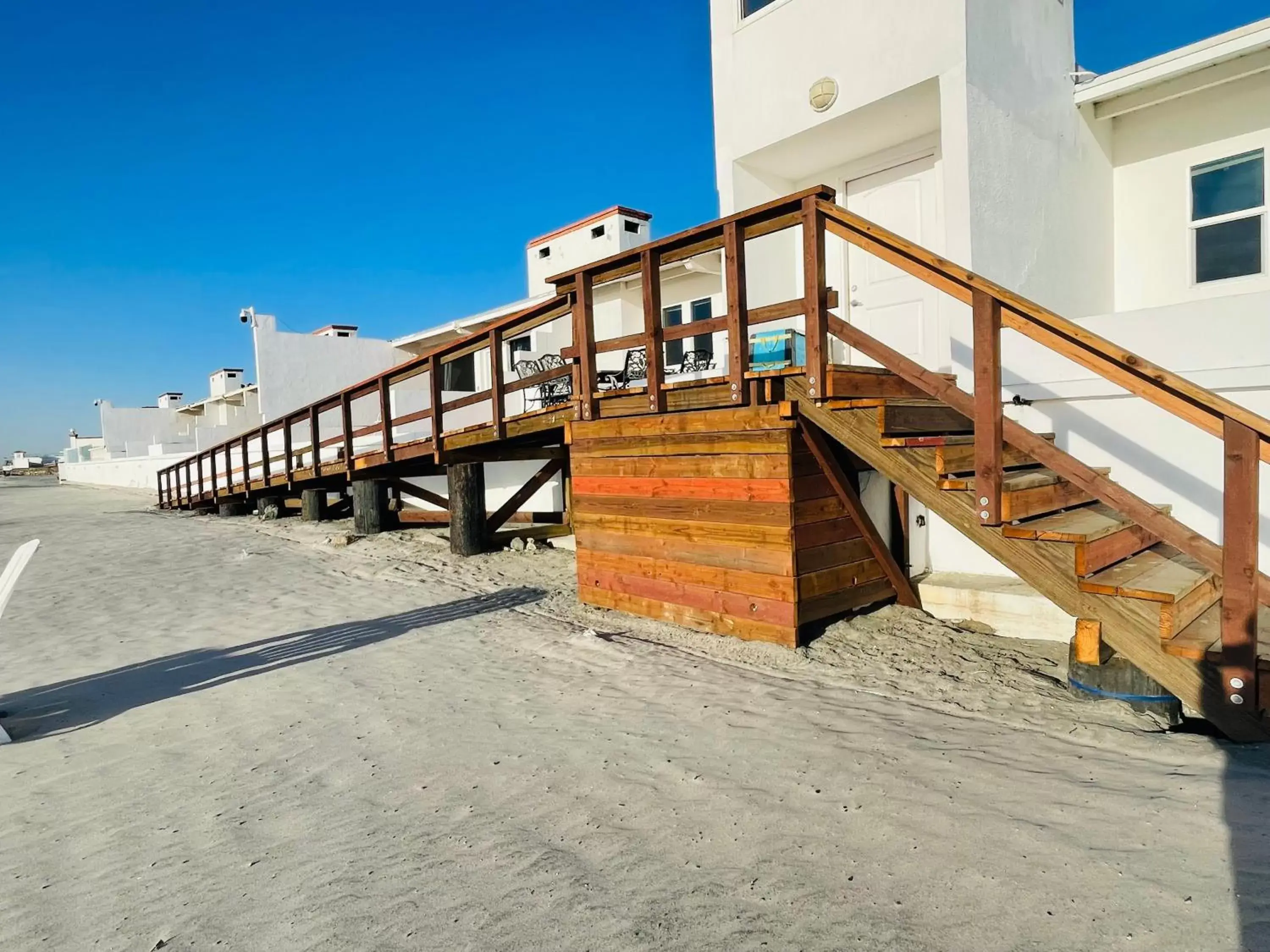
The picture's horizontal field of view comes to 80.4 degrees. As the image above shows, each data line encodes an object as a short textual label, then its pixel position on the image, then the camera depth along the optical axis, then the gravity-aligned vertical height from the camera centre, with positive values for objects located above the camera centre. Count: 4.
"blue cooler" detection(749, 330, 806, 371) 6.93 +0.97
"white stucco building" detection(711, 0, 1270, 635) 5.34 +2.41
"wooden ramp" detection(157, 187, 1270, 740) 3.15 -0.17
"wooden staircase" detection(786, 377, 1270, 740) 3.20 -0.55
